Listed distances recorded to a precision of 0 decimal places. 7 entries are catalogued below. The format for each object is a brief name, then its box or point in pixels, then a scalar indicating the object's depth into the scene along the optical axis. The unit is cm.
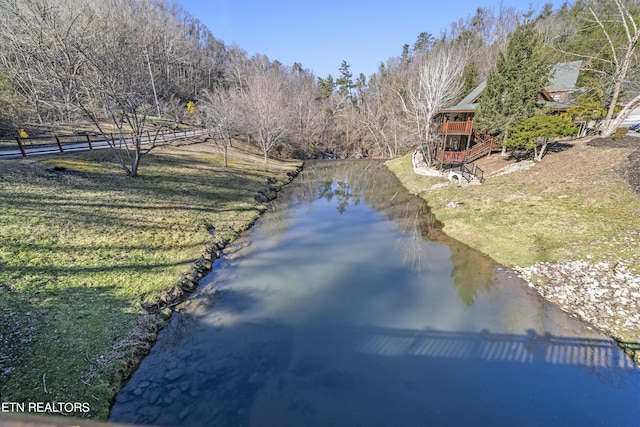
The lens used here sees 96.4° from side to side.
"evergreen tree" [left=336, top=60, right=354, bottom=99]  6431
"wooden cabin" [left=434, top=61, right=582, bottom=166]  2508
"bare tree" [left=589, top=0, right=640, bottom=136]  1769
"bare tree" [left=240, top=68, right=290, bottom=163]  3284
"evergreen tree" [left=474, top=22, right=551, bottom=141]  2103
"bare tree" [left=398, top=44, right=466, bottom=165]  2680
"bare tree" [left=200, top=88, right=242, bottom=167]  2577
